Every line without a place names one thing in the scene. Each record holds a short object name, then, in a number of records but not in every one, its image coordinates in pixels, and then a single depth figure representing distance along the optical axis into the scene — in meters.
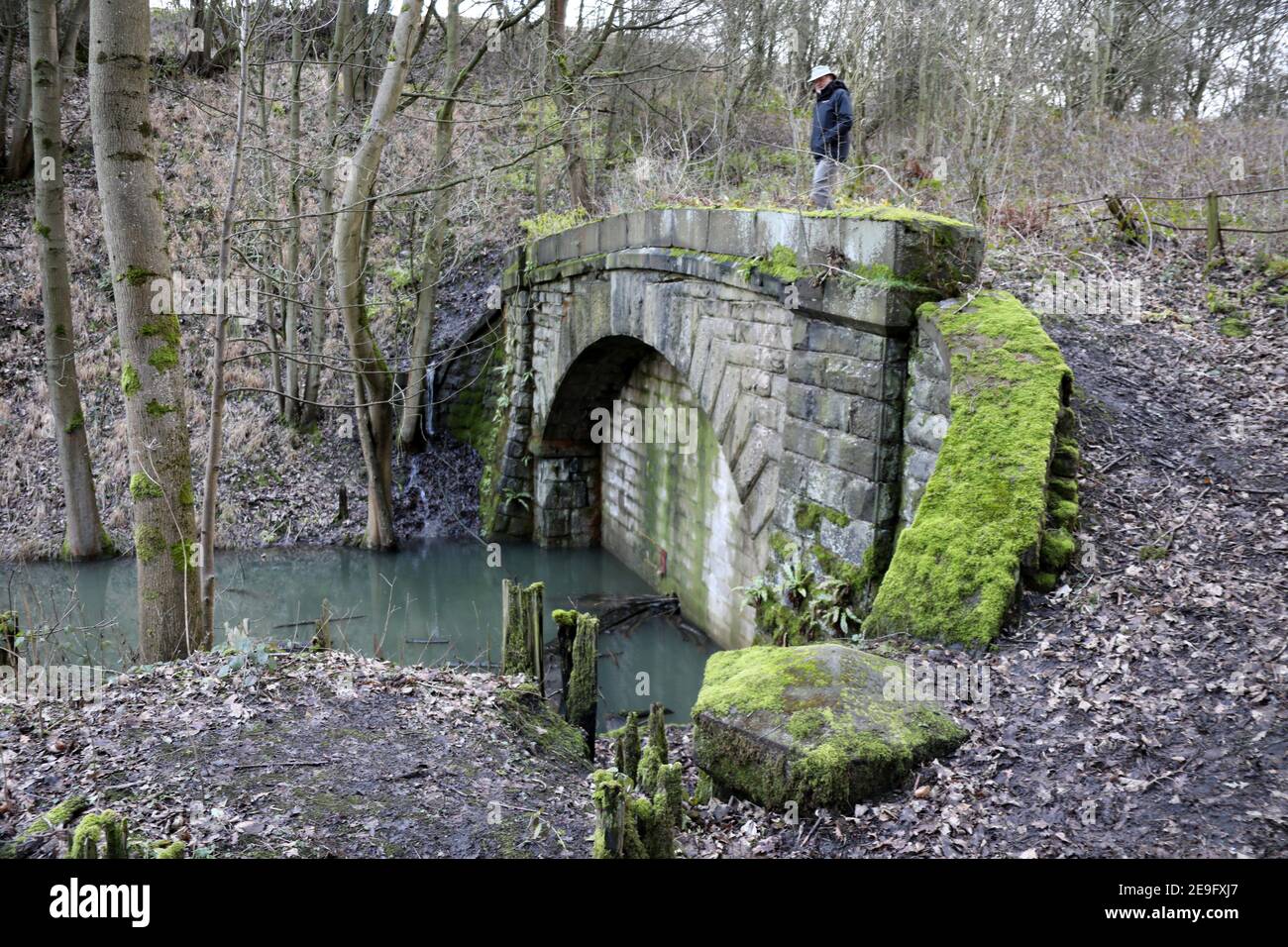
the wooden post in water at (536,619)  5.61
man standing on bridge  7.46
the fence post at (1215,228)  8.05
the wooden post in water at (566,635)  5.96
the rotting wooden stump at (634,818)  2.90
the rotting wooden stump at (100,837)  2.45
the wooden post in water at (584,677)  5.71
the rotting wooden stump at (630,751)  5.26
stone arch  5.55
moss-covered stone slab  3.63
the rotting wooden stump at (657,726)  5.04
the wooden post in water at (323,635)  5.48
